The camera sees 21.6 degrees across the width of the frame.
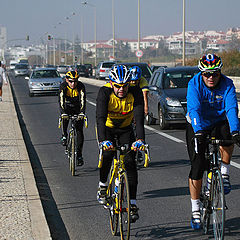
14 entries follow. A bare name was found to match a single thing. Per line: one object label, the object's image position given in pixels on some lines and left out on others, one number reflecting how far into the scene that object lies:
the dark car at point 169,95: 16.34
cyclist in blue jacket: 6.06
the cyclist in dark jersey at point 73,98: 10.67
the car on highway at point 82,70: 74.31
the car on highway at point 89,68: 80.41
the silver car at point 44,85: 34.31
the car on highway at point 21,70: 79.72
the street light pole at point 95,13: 81.50
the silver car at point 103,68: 55.09
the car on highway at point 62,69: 86.00
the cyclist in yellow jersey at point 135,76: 11.13
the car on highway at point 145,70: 23.39
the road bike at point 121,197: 5.95
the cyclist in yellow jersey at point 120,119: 6.27
